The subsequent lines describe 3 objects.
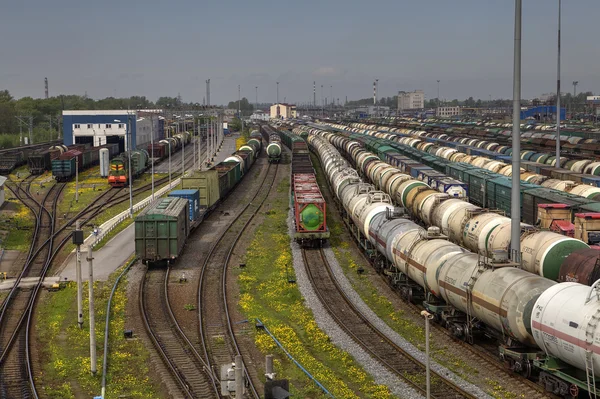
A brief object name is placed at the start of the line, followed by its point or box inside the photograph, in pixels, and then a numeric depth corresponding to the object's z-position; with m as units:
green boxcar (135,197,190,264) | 38.16
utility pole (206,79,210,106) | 124.28
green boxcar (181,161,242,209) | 54.53
